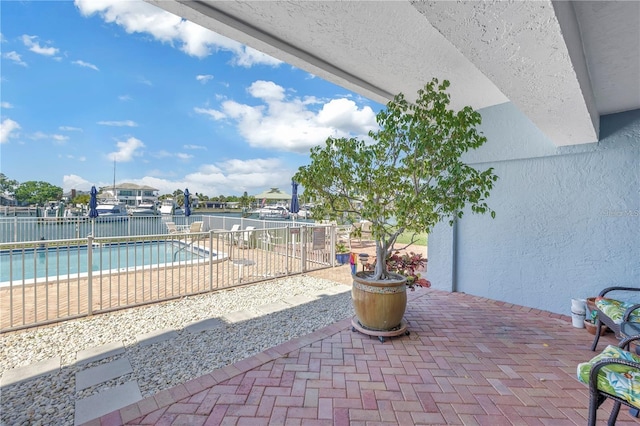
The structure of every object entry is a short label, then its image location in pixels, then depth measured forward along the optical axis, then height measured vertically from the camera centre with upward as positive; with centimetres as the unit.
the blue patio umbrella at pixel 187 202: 1188 +21
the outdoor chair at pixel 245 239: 782 -89
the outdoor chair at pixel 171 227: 1110 -78
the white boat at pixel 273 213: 1937 -35
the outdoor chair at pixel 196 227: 1140 -78
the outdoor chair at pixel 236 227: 957 -72
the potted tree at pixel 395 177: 316 +38
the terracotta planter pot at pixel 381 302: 331 -108
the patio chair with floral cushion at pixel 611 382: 167 -103
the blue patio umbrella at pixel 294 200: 839 +25
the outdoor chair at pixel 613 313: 278 -102
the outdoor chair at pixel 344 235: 977 -101
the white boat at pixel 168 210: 1802 -20
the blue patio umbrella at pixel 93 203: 1015 +9
